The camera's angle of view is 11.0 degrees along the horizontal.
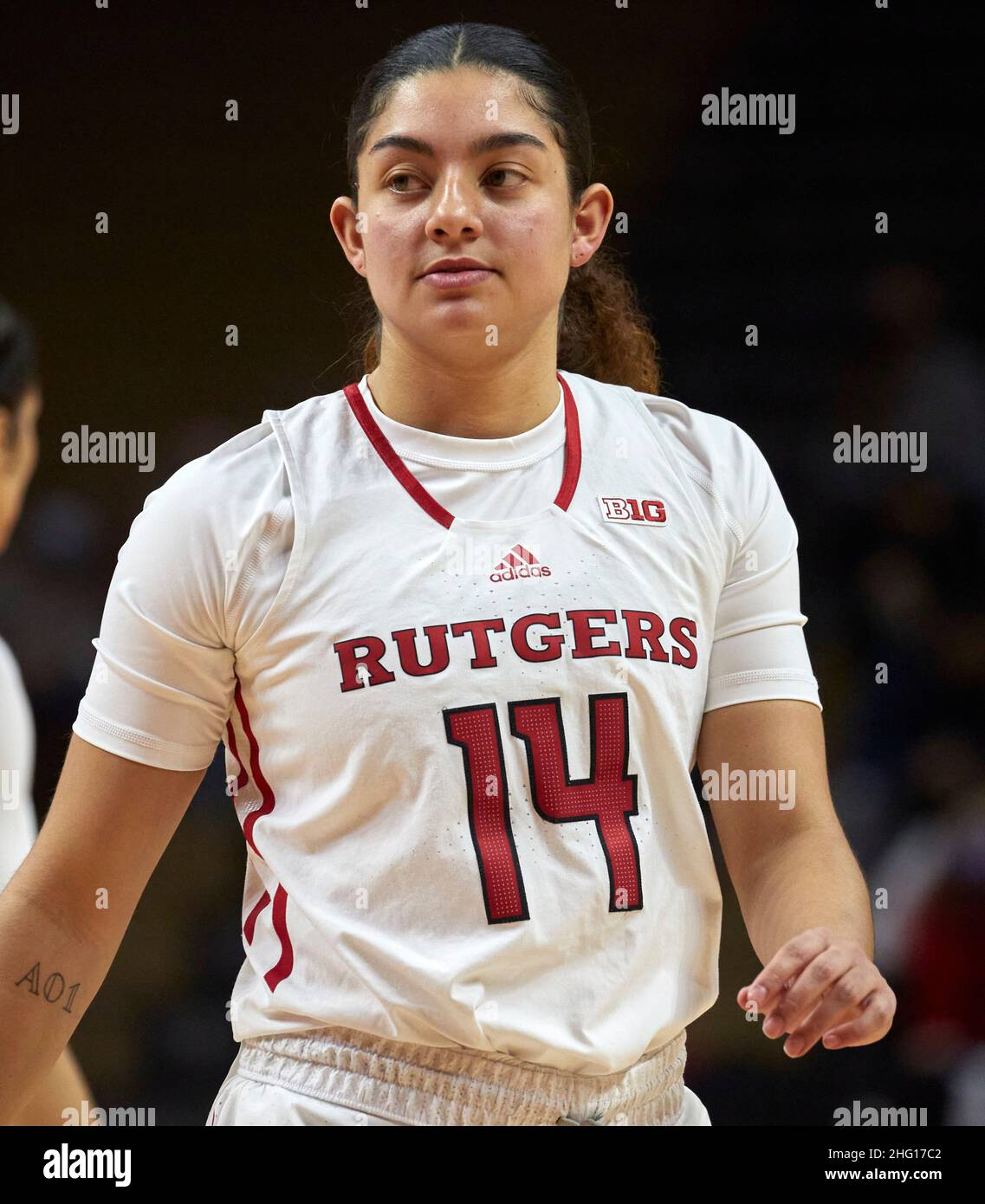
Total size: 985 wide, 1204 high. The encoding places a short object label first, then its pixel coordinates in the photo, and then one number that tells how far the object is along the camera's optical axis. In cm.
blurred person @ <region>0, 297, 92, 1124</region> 374
